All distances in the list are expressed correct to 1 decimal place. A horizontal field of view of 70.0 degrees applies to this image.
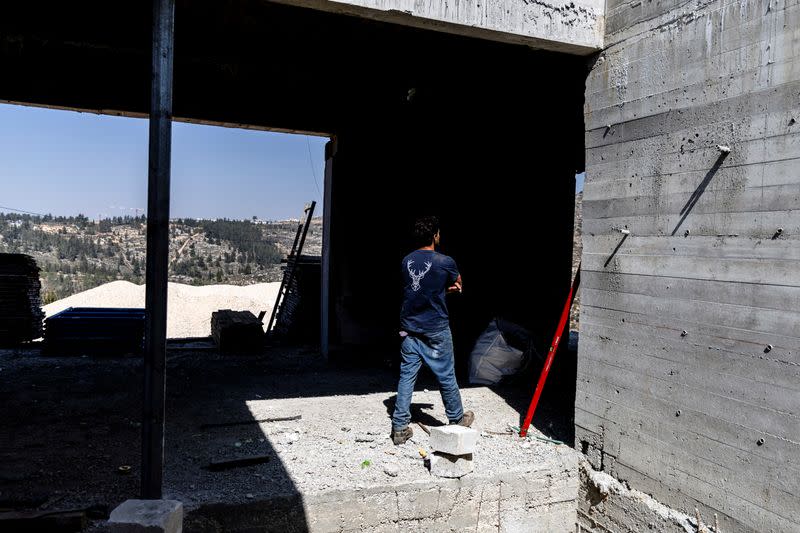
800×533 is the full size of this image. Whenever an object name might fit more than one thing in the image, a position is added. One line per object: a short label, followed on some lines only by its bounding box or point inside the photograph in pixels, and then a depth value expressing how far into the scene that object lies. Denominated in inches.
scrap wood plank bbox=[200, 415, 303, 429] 200.2
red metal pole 190.9
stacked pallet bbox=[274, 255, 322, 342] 383.2
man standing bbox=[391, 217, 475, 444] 184.2
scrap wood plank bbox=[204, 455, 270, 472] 162.1
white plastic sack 271.0
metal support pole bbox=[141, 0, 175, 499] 134.9
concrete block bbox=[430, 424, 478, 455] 157.1
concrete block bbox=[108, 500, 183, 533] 113.4
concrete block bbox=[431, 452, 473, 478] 160.6
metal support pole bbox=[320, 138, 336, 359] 327.6
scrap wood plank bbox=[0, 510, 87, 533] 125.2
